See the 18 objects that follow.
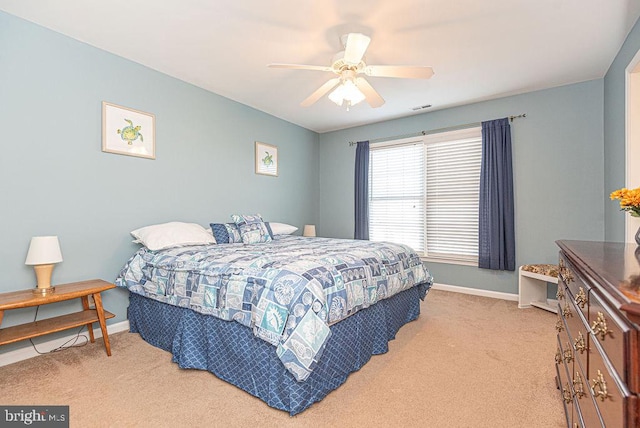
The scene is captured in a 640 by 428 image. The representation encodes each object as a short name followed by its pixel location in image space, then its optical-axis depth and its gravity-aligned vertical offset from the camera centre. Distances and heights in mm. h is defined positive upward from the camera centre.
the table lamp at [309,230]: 5045 -220
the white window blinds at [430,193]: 4254 +358
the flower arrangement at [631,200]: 1448 +76
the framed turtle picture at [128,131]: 2877 +849
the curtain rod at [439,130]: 3908 +1263
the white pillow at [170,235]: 2818 -179
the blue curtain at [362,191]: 5117 +434
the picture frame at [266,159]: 4434 +865
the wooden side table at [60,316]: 2074 -761
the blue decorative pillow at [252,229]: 3412 -141
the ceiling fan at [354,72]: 2227 +1155
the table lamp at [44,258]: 2221 -299
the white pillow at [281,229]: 4094 -166
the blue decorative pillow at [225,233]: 3344 -178
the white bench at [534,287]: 3445 -846
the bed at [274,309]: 1740 -635
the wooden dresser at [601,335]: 714 -365
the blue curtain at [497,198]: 3908 +237
